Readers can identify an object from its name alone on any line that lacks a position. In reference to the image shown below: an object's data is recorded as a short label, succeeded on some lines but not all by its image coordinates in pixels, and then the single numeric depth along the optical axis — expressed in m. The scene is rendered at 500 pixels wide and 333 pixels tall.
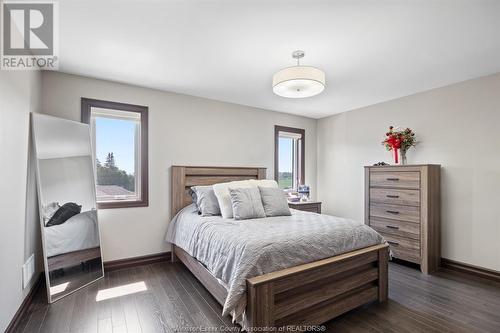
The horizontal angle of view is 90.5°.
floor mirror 2.42
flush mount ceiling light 2.13
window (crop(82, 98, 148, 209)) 3.15
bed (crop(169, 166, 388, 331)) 1.70
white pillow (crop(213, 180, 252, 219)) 2.92
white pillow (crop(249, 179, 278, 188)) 3.50
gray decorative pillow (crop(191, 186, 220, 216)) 3.05
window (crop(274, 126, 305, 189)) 4.74
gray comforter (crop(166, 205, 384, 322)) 1.78
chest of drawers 3.14
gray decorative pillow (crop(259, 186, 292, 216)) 3.00
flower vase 3.63
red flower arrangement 3.57
